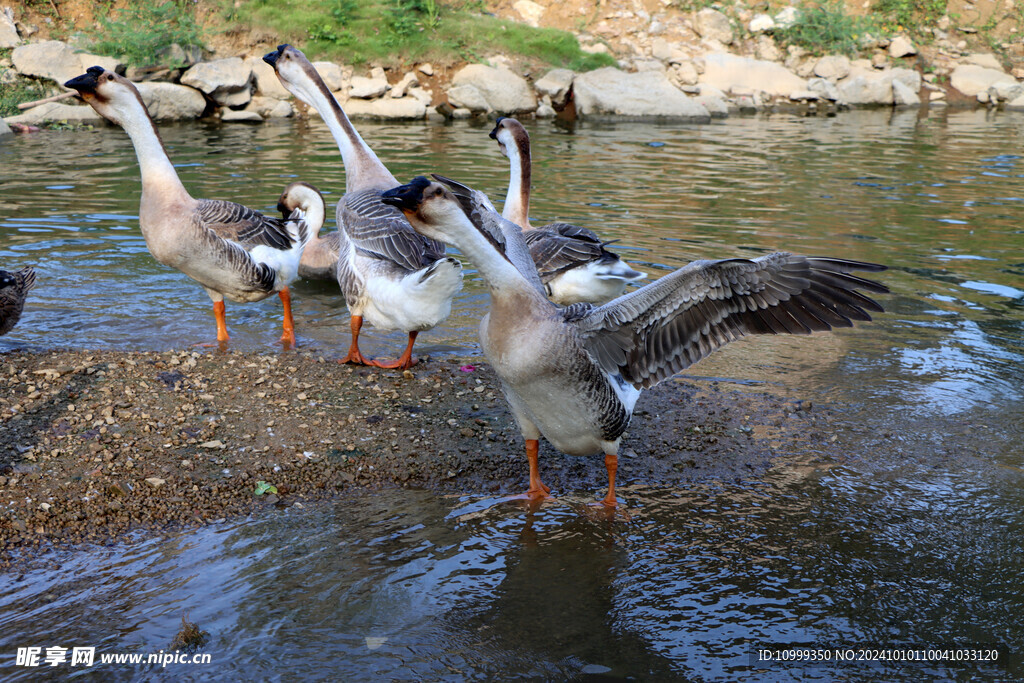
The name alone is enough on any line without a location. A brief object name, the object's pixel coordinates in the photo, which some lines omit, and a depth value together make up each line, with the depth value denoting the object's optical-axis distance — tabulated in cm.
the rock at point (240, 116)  1819
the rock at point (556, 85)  2078
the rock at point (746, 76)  2341
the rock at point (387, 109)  1916
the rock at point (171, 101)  1736
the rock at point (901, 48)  2553
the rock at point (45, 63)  1720
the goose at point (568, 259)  662
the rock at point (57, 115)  1650
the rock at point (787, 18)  2516
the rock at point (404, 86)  1991
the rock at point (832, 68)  2442
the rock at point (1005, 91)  2426
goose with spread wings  391
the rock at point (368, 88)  1943
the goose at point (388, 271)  555
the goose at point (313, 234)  797
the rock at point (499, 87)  1998
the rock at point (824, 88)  2364
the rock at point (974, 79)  2502
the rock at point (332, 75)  1942
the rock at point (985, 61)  2631
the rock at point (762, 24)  2520
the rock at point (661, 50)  2381
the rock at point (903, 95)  2406
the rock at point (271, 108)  1895
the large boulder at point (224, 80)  1803
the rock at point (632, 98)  2042
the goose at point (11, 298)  570
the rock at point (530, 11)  2486
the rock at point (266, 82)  1934
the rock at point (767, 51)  2505
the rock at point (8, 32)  1808
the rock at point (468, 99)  1964
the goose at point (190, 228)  612
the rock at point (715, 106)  2184
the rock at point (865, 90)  2386
